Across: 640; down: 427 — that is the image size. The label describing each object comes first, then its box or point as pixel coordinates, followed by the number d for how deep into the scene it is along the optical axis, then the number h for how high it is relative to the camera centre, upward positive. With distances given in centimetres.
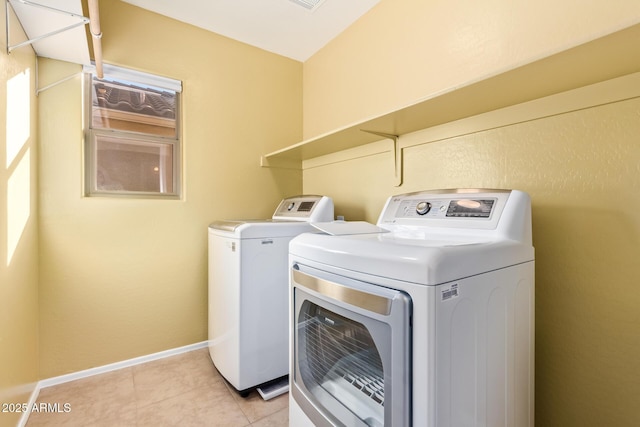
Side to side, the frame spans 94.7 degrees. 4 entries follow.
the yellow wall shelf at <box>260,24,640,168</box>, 91 +49
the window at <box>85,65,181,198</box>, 206 +56
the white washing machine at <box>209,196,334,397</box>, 174 -56
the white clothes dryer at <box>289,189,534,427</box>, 78 -34
